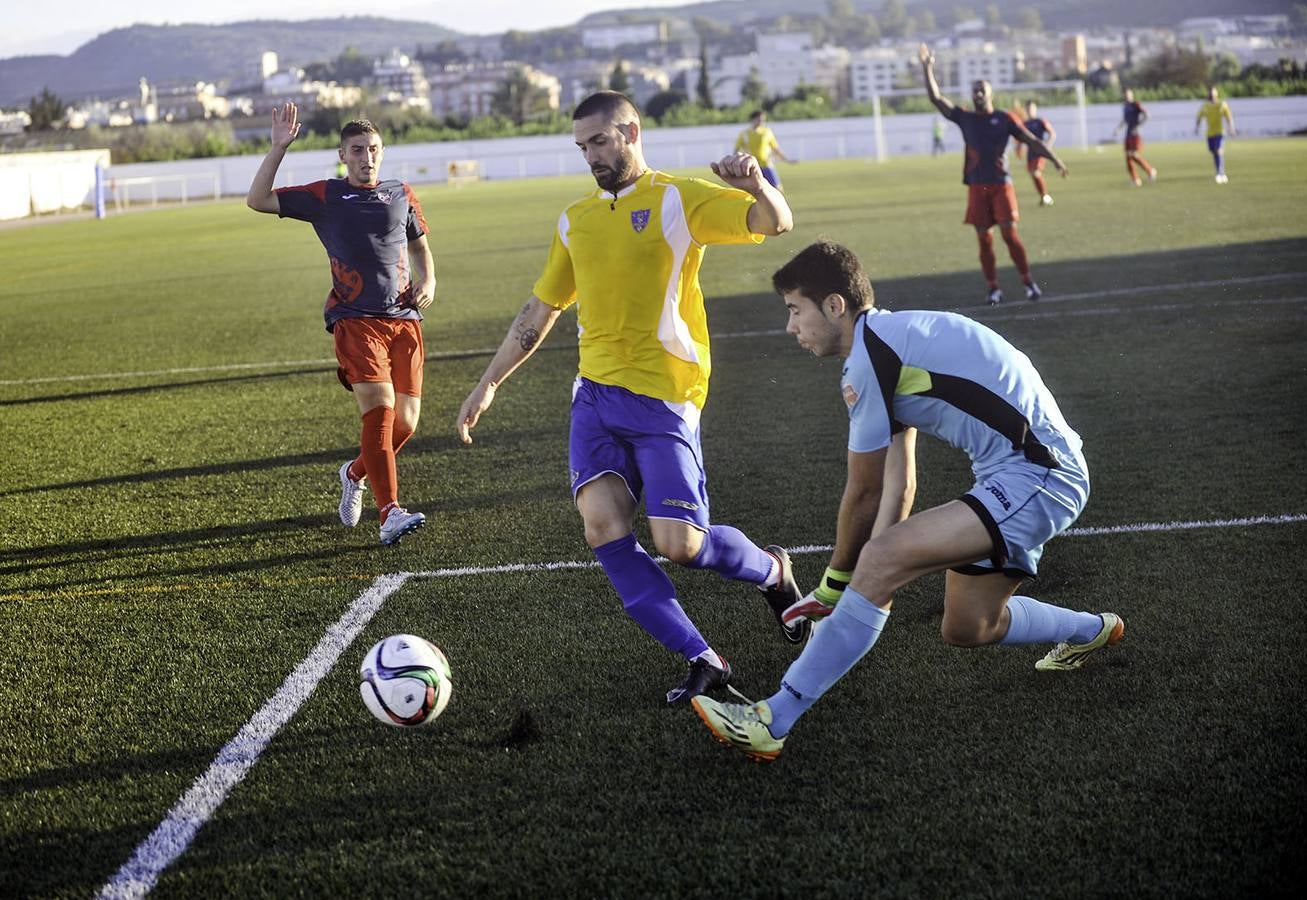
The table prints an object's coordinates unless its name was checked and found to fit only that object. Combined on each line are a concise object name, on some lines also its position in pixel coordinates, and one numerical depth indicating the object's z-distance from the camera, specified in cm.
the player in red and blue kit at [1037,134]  2414
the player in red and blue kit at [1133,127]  3042
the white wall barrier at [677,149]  6159
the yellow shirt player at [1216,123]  2933
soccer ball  430
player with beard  465
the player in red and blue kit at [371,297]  703
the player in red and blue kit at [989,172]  1389
